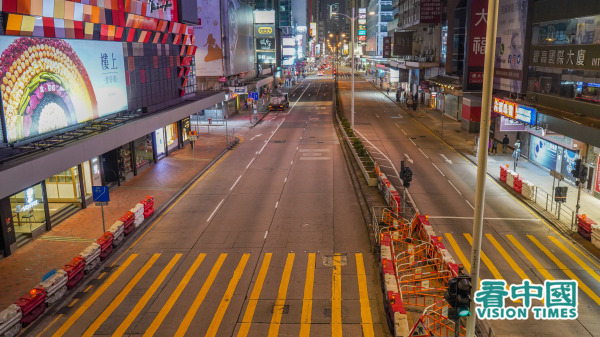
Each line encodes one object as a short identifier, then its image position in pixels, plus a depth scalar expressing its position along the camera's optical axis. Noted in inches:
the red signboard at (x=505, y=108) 1326.3
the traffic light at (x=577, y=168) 876.0
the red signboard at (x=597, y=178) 1075.9
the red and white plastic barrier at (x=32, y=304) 581.6
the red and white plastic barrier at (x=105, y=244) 778.2
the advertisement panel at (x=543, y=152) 1311.5
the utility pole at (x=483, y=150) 395.5
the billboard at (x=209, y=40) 2527.1
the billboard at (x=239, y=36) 2701.8
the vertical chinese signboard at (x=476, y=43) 1600.6
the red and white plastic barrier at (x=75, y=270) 677.3
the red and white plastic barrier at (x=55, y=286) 625.9
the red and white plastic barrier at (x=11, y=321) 540.7
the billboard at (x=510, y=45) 1392.7
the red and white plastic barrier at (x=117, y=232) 825.0
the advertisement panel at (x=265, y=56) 3838.6
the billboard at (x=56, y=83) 831.1
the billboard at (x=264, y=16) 3521.2
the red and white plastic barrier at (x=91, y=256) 727.7
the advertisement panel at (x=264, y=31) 3599.9
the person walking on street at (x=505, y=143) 1560.5
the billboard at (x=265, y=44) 3778.8
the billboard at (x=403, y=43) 3245.6
